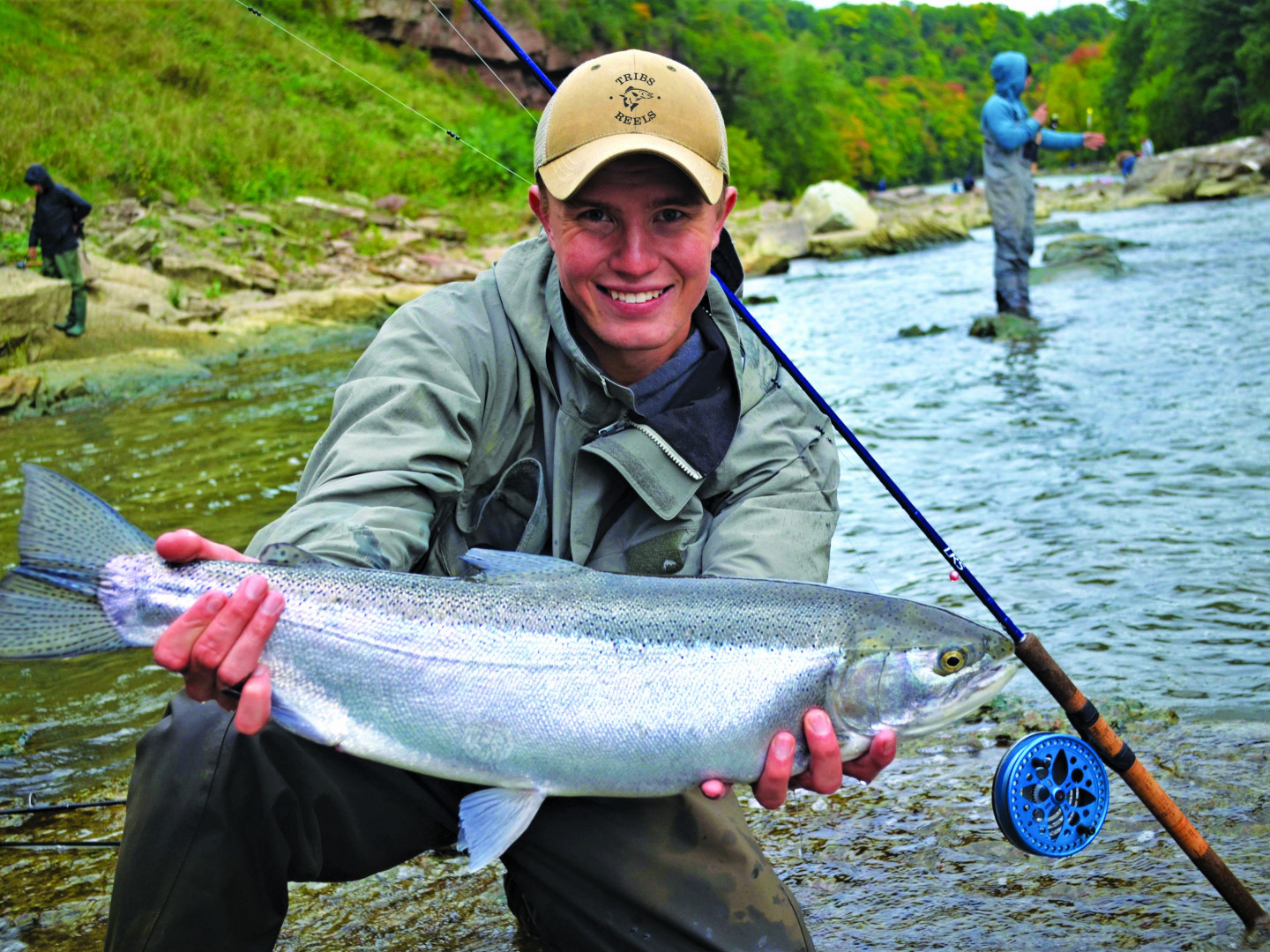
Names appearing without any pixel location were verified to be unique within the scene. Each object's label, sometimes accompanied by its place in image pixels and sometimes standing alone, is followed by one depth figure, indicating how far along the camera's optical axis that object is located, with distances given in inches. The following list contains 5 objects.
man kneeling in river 80.4
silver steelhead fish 77.7
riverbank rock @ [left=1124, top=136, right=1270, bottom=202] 1409.9
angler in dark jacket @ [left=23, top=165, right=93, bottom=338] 555.8
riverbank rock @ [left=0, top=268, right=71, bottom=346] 485.4
